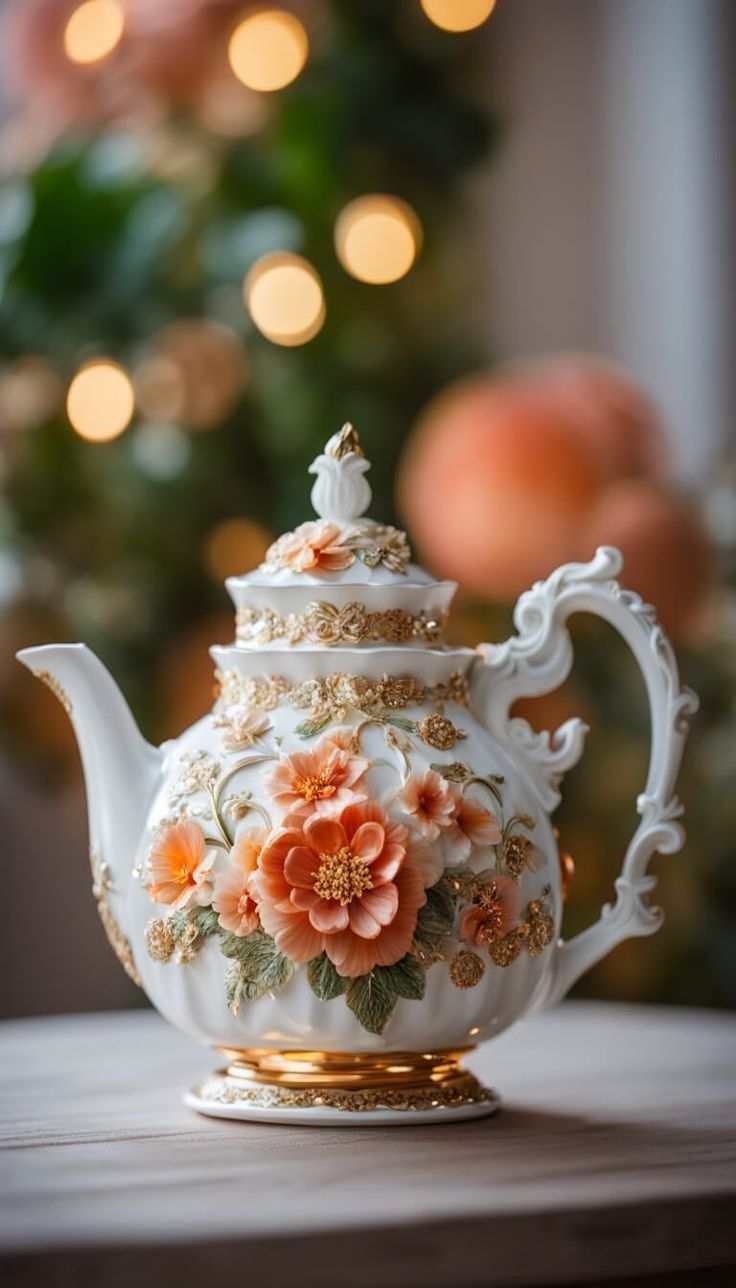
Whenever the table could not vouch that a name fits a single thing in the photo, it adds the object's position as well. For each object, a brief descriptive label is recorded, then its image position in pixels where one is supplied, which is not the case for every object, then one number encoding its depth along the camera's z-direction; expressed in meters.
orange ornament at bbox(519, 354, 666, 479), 1.33
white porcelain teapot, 0.90
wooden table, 0.79
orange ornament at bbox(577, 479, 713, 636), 1.30
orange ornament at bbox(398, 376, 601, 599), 1.29
